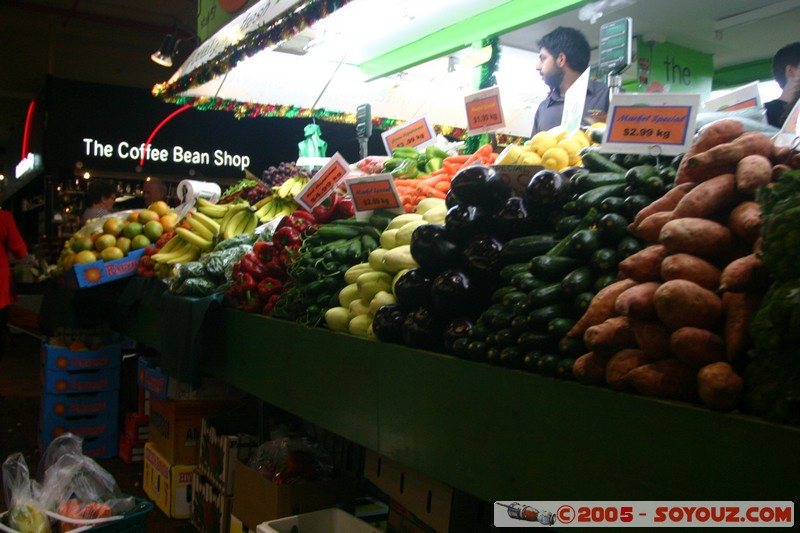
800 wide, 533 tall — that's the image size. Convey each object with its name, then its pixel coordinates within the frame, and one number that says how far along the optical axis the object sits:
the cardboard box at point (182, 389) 3.67
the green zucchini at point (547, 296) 1.44
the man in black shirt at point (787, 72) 3.00
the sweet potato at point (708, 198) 1.25
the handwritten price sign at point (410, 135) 3.30
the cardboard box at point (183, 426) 3.62
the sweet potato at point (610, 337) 1.25
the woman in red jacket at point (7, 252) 5.33
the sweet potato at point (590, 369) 1.26
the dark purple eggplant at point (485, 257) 1.71
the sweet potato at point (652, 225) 1.31
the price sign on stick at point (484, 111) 2.68
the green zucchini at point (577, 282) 1.43
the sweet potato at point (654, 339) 1.18
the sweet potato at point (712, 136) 1.36
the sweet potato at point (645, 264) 1.27
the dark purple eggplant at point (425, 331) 1.76
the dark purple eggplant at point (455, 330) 1.66
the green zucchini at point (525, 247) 1.64
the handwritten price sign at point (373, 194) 2.45
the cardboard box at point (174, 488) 3.57
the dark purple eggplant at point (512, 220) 1.74
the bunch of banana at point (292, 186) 3.94
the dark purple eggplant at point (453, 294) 1.71
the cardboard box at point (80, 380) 4.61
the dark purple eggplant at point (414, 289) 1.86
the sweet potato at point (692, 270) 1.17
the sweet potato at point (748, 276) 1.11
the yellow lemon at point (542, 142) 2.24
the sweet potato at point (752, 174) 1.23
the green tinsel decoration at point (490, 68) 5.40
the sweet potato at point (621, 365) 1.20
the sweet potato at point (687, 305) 1.13
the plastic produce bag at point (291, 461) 2.60
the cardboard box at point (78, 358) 4.62
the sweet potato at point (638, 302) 1.19
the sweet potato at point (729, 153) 1.29
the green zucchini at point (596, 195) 1.58
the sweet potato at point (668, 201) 1.35
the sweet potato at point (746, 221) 1.18
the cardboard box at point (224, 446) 3.03
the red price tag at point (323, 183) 3.01
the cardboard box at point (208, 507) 3.04
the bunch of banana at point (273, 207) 3.90
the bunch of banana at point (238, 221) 3.83
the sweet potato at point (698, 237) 1.20
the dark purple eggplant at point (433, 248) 1.83
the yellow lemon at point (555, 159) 2.12
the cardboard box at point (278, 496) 2.43
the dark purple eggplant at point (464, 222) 1.81
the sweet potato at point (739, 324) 1.08
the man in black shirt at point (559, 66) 3.76
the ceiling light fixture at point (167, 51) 5.99
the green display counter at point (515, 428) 1.03
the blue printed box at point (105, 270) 4.15
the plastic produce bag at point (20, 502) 2.51
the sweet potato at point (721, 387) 1.05
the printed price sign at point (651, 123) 1.56
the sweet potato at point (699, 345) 1.11
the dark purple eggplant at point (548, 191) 1.71
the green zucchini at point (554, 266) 1.50
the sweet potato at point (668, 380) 1.14
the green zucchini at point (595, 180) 1.64
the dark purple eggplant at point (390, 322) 1.86
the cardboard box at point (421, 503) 1.97
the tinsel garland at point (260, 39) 3.15
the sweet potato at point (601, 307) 1.32
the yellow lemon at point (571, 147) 2.18
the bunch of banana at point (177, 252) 3.93
